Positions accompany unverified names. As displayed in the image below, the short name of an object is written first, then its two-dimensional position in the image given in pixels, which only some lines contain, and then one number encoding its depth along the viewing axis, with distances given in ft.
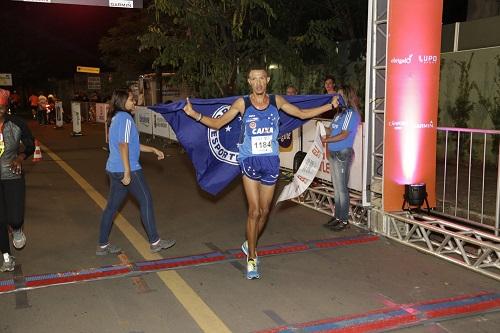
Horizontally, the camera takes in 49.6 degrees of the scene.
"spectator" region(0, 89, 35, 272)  18.24
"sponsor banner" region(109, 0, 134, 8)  46.77
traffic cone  45.76
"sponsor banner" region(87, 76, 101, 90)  119.24
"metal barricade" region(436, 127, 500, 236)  24.06
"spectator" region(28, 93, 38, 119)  100.79
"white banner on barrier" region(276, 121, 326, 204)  25.00
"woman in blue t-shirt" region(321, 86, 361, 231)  22.70
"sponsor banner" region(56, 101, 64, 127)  83.71
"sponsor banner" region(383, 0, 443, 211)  20.86
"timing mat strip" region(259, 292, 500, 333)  14.21
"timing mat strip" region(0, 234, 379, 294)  17.83
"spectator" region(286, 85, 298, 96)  37.24
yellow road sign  129.39
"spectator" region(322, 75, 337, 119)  27.64
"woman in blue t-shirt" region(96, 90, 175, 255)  19.40
